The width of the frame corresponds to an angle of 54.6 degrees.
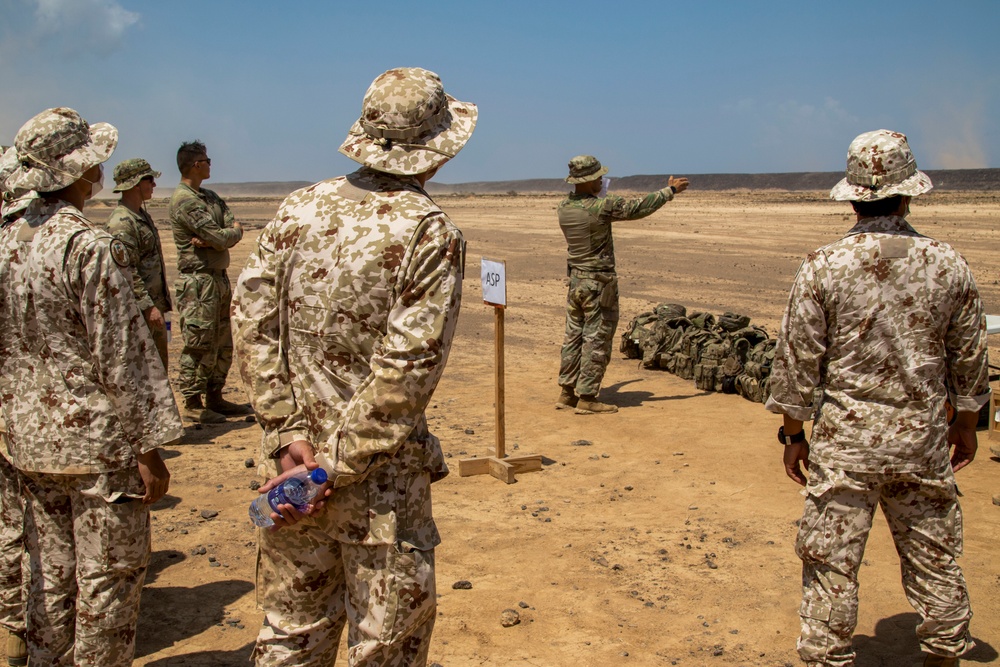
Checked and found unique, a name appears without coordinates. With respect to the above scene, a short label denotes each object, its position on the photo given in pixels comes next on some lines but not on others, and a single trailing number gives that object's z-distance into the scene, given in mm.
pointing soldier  8852
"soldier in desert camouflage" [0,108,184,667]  3322
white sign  7152
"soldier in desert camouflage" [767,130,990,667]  3697
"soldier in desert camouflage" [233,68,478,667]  2721
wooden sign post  7160
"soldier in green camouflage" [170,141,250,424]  8148
